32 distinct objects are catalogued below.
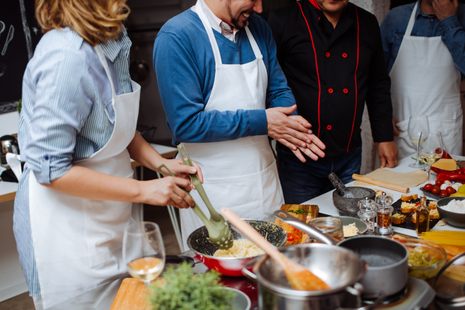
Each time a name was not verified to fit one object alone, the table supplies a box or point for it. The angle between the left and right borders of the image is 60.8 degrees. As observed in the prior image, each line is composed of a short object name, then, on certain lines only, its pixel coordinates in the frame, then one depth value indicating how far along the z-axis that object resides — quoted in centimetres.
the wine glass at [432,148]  189
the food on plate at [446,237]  126
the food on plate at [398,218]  148
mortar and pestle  153
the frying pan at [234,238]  104
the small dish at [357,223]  136
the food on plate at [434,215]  151
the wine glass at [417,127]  203
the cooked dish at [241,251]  112
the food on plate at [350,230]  132
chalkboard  331
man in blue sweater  162
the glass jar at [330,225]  115
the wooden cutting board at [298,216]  129
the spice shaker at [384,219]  137
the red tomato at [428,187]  176
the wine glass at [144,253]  92
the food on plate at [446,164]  198
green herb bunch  81
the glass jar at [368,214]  138
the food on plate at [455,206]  143
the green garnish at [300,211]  156
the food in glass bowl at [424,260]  99
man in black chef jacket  217
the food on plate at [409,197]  167
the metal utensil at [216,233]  111
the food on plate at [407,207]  155
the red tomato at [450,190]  170
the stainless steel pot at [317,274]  71
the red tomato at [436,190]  174
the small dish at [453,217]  139
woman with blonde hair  112
